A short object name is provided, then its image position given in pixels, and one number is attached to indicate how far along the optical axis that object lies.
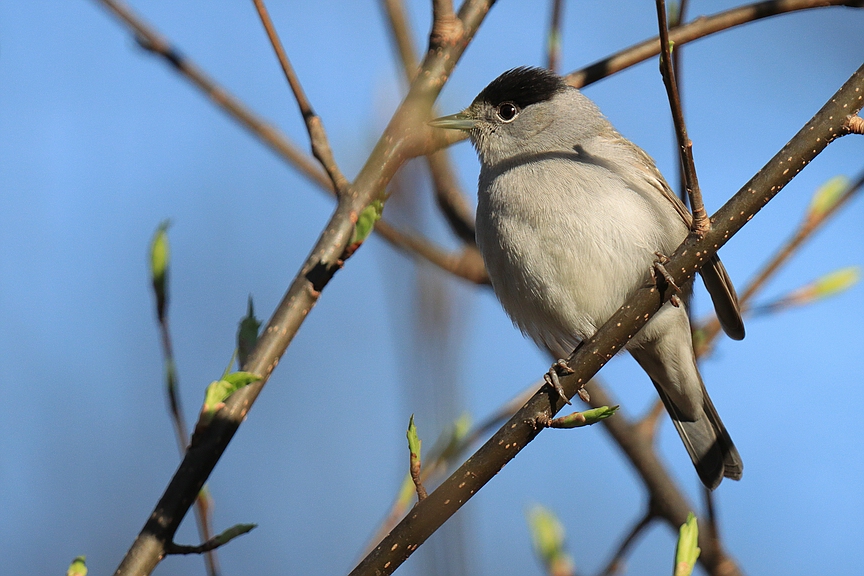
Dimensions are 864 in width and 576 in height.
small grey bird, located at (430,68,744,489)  7.22
